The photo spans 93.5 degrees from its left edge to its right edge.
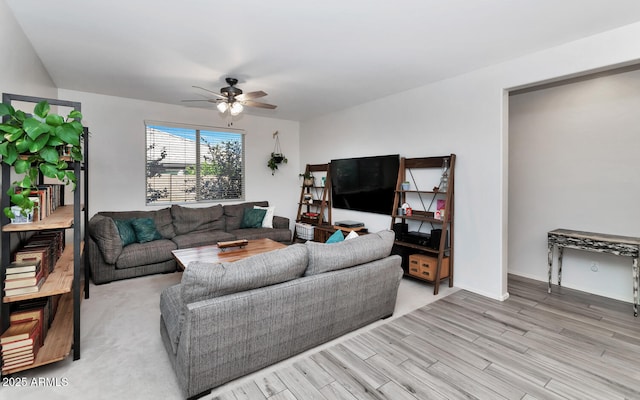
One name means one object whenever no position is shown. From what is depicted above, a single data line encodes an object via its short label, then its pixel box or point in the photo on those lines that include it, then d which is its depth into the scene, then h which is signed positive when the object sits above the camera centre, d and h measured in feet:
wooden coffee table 10.49 -2.07
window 16.63 +2.06
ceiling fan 11.54 +3.87
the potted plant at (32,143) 5.87 +1.10
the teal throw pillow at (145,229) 13.89 -1.49
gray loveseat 5.80 -2.41
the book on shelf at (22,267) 6.12 -1.44
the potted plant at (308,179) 20.15 +1.30
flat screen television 14.80 +0.86
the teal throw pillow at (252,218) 17.75 -1.17
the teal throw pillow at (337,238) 10.31 -1.35
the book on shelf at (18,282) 6.08 -1.73
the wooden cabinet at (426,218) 11.87 -0.82
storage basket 18.70 -2.05
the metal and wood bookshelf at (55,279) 6.35 -1.91
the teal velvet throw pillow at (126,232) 13.30 -1.53
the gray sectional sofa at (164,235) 12.18 -1.87
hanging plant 20.11 +2.71
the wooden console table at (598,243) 9.75 -1.54
